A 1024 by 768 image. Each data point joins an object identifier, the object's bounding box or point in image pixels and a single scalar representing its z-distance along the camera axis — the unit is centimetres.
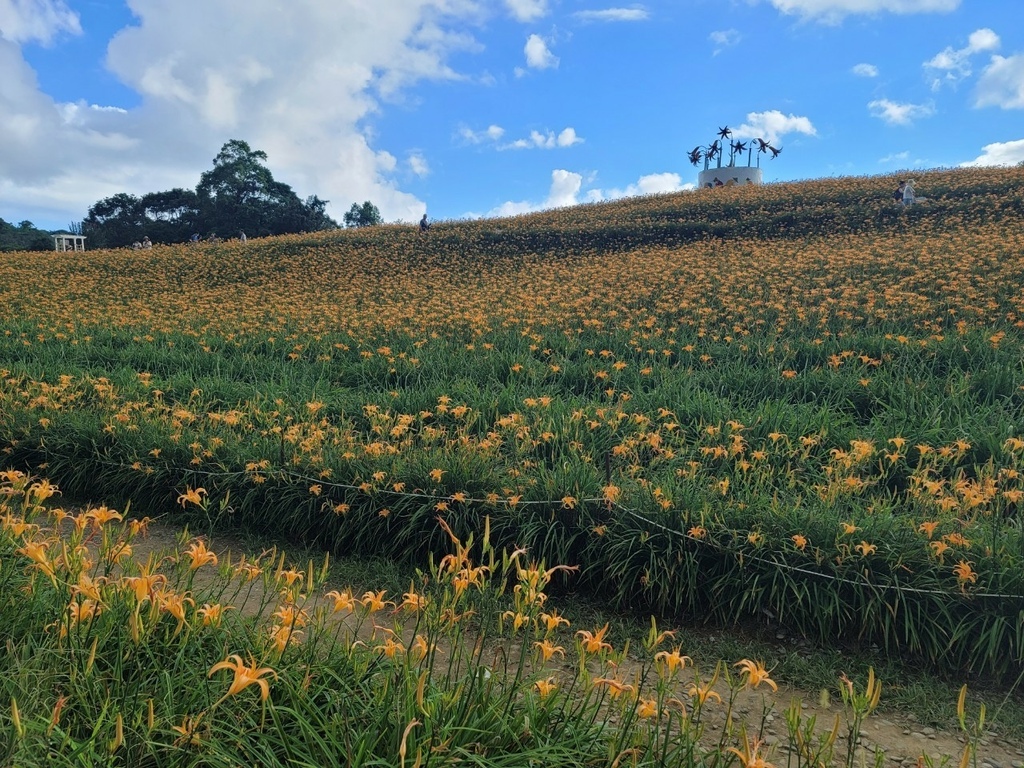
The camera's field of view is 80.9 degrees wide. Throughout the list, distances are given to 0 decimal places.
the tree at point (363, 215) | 5647
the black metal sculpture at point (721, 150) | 3347
